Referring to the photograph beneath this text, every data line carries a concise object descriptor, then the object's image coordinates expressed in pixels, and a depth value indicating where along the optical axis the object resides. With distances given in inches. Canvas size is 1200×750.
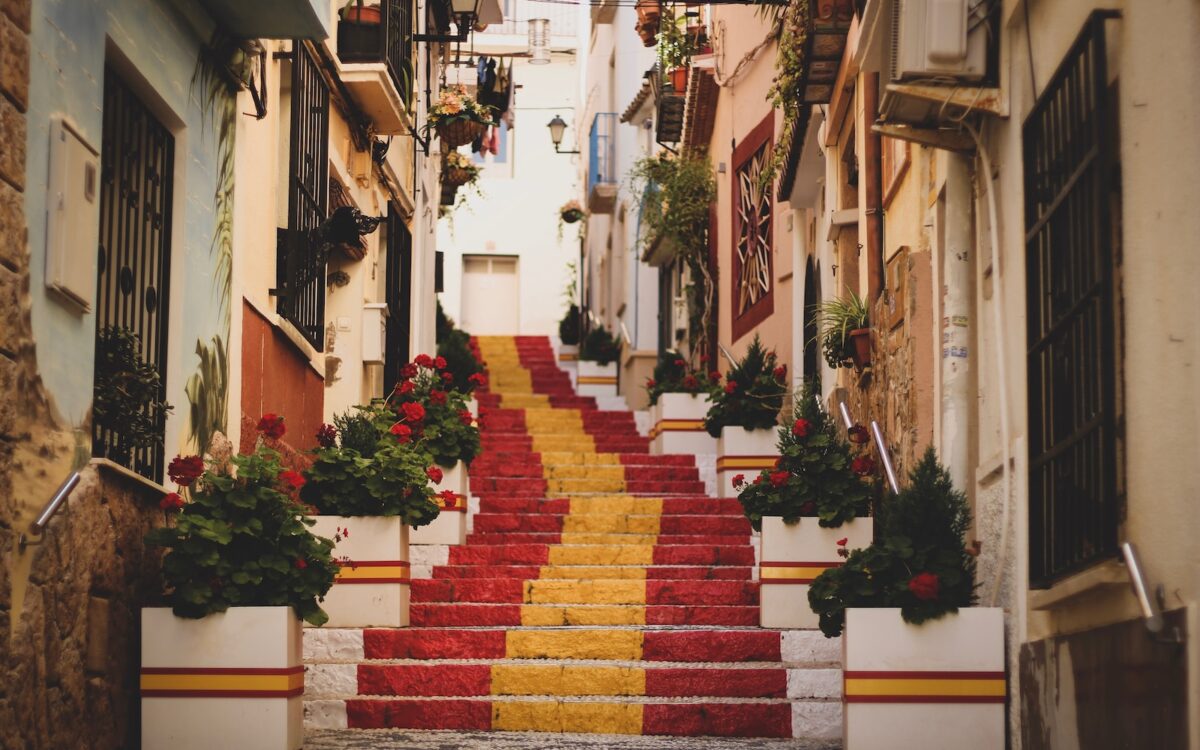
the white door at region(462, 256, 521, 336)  1300.4
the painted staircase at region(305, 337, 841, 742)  350.6
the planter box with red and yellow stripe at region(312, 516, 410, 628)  398.3
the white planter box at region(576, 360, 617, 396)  958.4
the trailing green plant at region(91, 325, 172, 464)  293.1
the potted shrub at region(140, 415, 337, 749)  291.0
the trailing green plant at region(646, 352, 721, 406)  637.3
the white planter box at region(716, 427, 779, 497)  548.7
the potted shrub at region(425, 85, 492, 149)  638.5
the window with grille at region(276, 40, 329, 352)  412.2
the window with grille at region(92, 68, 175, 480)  296.0
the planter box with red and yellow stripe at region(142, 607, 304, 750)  290.7
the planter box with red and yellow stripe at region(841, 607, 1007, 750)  294.5
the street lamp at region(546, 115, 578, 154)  1147.3
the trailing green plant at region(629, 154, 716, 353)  757.3
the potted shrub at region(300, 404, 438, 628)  398.6
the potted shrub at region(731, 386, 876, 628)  406.9
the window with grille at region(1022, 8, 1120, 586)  229.5
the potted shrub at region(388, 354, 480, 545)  480.7
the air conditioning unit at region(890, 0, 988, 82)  291.1
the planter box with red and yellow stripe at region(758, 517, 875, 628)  406.6
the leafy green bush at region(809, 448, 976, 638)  298.0
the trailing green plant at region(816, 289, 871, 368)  435.5
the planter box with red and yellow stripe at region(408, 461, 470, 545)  479.2
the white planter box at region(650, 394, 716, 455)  624.7
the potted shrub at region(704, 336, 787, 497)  549.3
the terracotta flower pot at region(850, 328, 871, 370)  427.2
